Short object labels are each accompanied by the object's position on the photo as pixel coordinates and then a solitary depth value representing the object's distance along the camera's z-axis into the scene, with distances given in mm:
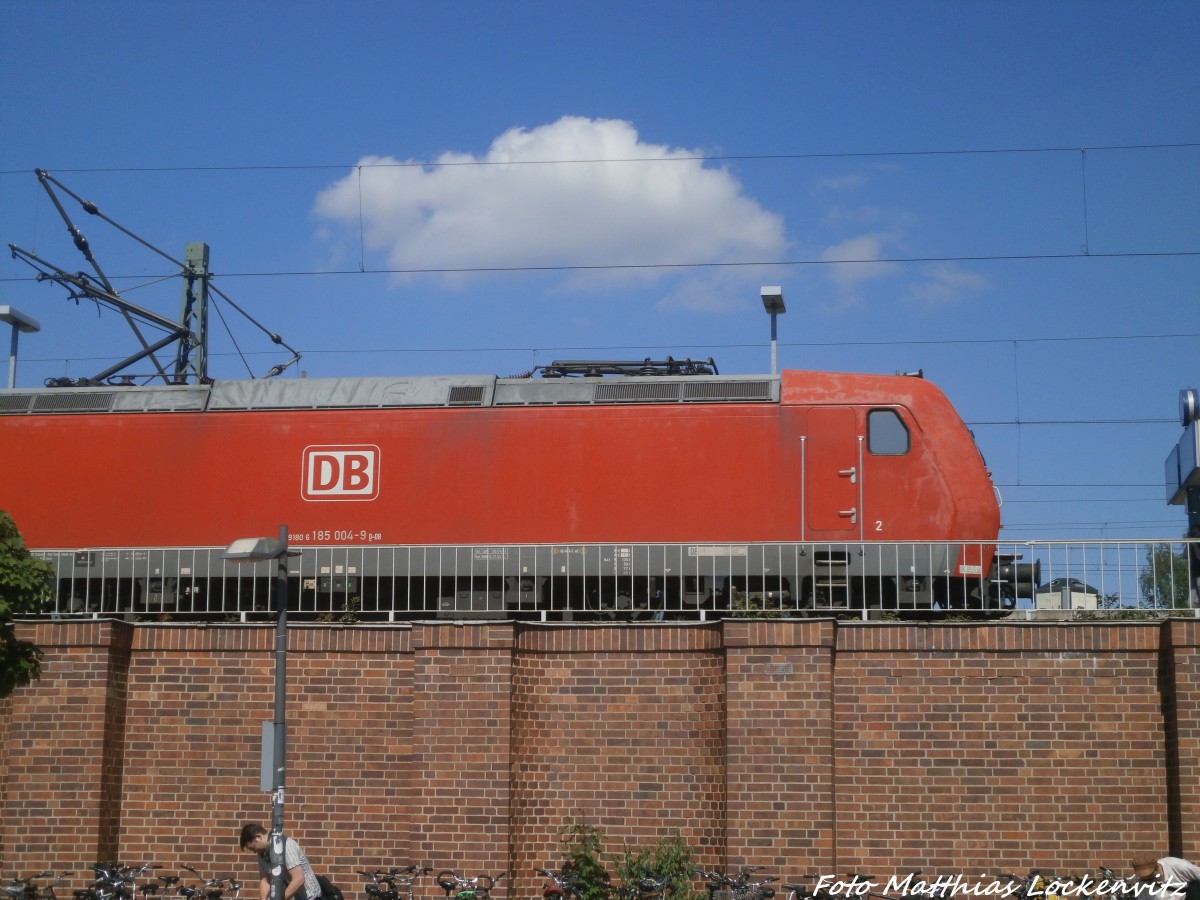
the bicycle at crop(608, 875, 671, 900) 14383
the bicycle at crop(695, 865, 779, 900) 13820
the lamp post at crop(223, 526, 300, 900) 12312
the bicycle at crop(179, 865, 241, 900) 14391
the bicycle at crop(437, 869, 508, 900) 14184
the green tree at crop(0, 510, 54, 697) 13992
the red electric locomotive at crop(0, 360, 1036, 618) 19062
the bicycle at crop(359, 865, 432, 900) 14006
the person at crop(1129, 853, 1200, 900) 10789
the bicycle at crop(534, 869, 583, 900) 14430
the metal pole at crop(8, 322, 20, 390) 24203
